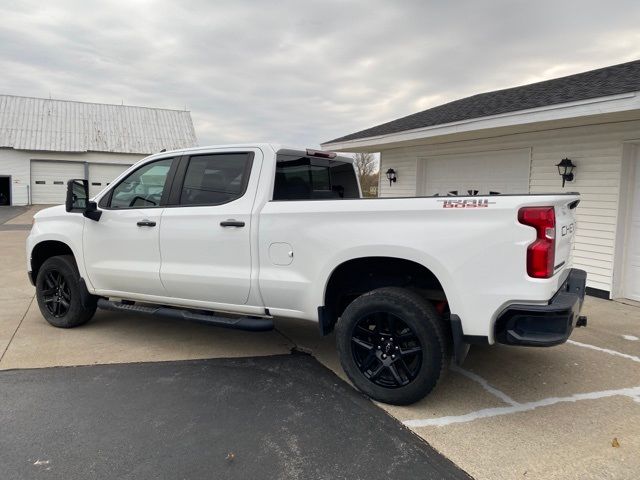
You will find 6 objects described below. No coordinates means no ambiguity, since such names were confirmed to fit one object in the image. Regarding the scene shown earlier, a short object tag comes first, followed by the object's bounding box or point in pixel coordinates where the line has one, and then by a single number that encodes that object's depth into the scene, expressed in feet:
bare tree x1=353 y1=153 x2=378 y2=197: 85.92
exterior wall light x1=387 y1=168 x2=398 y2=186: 37.97
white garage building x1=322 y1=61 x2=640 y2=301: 22.16
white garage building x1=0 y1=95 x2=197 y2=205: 92.22
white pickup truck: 9.80
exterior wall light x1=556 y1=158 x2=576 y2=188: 24.73
